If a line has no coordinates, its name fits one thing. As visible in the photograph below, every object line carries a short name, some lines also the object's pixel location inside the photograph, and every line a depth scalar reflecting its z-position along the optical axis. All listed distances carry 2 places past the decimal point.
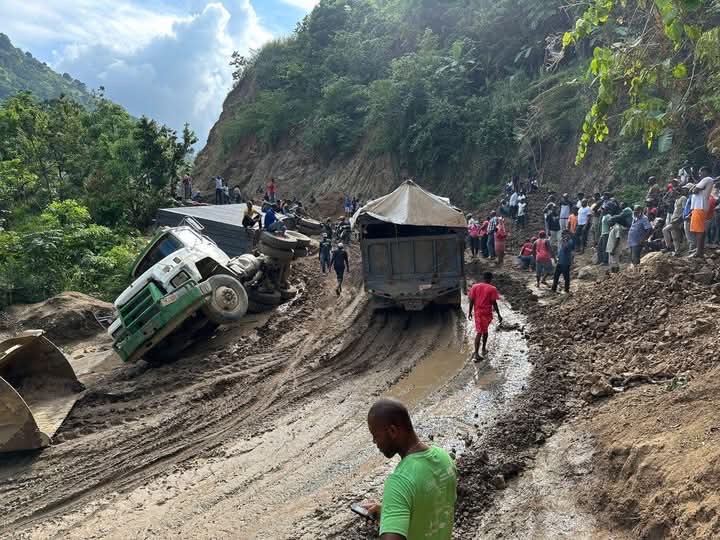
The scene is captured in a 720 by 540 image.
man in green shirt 2.50
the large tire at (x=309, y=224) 24.81
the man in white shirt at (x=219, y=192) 31.31
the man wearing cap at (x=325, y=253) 17.78
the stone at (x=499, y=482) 5.55
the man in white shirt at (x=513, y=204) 20.71
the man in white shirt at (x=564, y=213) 16.88
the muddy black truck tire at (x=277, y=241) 13.91
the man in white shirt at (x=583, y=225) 15.71
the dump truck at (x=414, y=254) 12.43
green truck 10.50
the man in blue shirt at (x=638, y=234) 12.52
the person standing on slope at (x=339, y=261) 15.82
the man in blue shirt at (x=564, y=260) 12.61
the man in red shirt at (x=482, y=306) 9.74
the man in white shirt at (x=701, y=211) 10.62
